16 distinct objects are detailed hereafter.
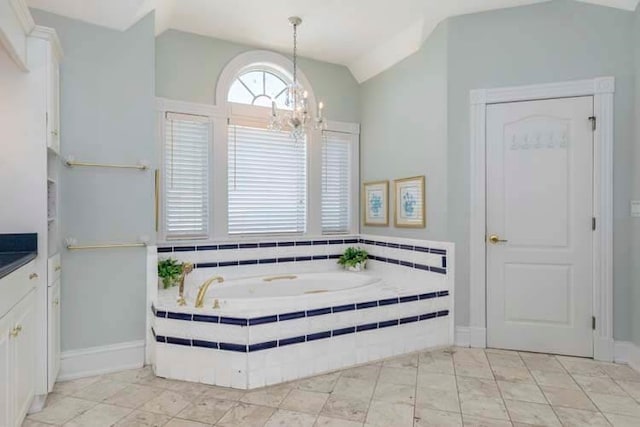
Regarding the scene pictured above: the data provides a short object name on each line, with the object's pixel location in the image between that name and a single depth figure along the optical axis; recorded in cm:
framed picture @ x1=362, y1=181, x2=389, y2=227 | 400
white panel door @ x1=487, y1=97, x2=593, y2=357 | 295
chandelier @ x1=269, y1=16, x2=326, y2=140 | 308
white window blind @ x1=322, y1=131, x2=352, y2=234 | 423
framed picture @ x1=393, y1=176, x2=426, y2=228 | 352
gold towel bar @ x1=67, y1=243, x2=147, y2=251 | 257
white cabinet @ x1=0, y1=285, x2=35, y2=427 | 161
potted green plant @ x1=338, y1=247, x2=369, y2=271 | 404
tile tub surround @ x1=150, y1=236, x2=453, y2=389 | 243
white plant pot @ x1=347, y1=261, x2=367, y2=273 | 403
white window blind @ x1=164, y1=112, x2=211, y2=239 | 344
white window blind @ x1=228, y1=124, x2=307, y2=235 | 376
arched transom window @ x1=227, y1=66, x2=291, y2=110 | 382
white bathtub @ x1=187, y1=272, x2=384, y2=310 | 279
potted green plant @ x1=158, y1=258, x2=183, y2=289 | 312
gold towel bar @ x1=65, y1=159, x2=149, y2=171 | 255
